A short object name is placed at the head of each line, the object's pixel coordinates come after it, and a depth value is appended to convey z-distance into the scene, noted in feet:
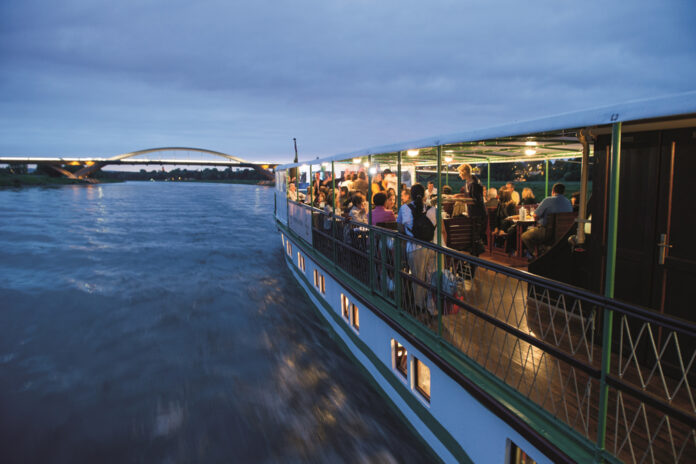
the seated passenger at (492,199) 33.68
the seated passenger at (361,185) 32.10
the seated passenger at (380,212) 21.61
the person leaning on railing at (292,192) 46.19
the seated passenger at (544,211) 22.29
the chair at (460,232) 24.61
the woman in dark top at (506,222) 30.71
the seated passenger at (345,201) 32.30
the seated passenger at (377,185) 27.87
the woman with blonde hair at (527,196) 33.06
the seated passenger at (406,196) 19.21
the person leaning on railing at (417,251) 16.66
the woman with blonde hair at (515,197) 34.23
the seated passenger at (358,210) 26.40
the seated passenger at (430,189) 39.52
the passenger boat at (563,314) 9.26
